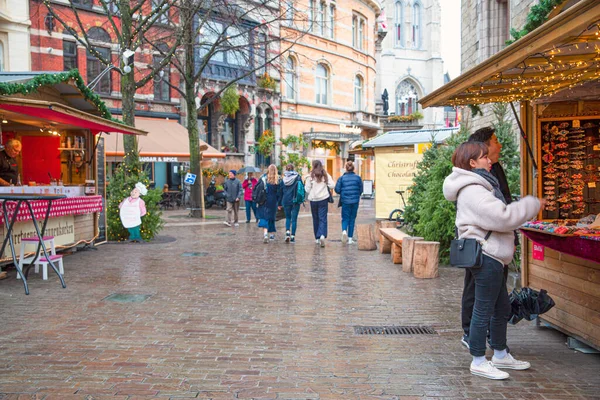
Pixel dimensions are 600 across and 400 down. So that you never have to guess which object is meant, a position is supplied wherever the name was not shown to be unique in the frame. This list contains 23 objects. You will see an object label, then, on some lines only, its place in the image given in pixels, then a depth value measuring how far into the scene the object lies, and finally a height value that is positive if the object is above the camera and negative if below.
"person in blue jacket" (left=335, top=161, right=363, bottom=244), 11.91 -0.35
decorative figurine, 12.25 -0.75
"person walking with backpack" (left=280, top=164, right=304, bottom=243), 12.39 -0.48
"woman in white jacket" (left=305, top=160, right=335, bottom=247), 11.70 -0.42
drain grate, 5.41 -1.53
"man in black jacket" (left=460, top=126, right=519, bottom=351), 4.70 -0.90
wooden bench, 9.55 -1.24
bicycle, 13.80 -1.12
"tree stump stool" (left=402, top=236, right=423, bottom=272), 8.61 -1.20
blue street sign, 18.35 -0.08
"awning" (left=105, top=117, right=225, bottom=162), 20.97 +1.35
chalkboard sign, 12.21 -0.14
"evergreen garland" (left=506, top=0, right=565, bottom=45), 6.93 +2.01
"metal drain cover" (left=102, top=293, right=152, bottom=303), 6.73 -1.47
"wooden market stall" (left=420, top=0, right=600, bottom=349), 4.11 +0.35
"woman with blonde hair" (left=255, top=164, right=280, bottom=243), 12.77 -0.52
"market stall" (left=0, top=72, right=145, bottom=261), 8.77 +0.57
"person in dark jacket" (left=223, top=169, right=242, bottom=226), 16.36 -0.47
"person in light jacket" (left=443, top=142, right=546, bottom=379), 4.00 -0.44
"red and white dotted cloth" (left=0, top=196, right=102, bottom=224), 8.35 -0.50
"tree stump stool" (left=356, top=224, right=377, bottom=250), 11.25 -1.24
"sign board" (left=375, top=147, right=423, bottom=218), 16.09 -0.02
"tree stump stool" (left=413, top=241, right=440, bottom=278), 8.10 -1.23
